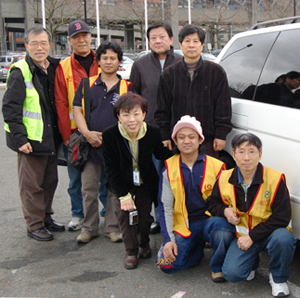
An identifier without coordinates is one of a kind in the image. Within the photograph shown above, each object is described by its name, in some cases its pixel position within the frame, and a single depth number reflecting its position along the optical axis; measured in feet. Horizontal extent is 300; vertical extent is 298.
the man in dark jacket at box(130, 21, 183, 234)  13.26
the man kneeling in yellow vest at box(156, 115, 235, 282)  10.37
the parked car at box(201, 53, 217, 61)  67.25
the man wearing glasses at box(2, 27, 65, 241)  12.35
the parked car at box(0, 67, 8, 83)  85.66
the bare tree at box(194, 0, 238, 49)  145.38
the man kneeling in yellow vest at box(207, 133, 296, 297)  9.25
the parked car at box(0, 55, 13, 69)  95.32
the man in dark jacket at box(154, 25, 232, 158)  11.44
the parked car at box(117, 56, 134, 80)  58.76
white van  9.60
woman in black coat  11.05
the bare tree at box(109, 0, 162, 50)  134.74
